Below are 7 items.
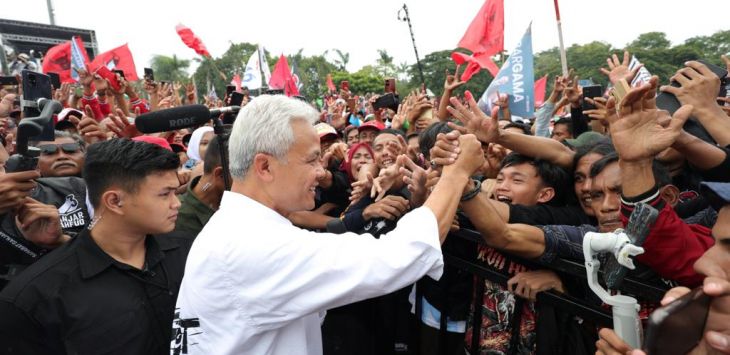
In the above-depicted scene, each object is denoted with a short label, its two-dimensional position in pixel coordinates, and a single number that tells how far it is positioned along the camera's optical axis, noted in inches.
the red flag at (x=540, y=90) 452.8
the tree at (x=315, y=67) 2178.9
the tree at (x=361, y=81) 2177.7
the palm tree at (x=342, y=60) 2714.1
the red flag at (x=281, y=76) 474.6
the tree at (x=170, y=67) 2426.2
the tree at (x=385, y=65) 2807.6
